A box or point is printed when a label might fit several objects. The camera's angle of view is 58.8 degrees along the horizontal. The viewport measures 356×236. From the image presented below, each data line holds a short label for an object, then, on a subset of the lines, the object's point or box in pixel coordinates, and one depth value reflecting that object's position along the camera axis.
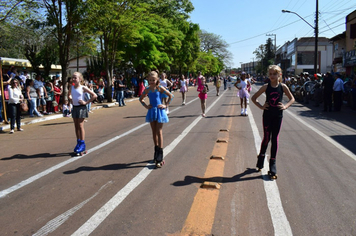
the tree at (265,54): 107.21
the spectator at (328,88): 14.82
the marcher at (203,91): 13.48
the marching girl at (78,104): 7.18
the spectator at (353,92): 15.10
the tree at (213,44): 93.12
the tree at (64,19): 15.68
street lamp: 27.11
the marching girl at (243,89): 13.57
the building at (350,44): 29.53
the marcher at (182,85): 18.80
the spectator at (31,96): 13.55
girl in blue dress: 6.11
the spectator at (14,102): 10.43
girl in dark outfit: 5.29
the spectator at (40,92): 14.69
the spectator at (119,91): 19.62
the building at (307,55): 65.38
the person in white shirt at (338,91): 14.97
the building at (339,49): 36.31
